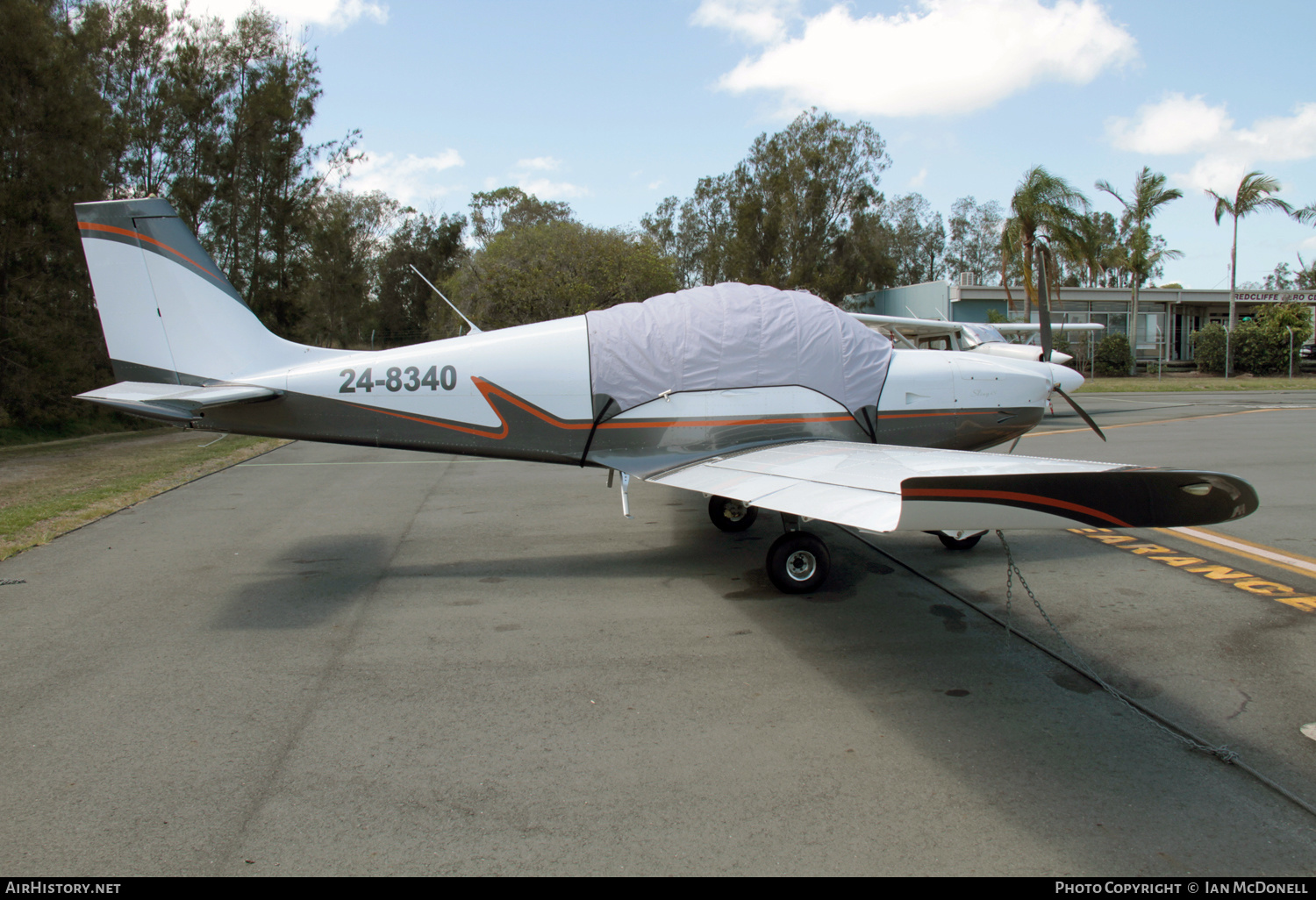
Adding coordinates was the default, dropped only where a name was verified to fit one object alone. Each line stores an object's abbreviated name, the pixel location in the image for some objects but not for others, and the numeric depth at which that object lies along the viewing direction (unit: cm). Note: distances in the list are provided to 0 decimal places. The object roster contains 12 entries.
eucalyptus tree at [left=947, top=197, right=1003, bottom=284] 7469
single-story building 4459
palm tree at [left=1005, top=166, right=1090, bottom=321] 3403
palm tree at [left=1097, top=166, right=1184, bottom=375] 4078
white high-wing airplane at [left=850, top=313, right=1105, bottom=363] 1859
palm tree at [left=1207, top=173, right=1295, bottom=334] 3969
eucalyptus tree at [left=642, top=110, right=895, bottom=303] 4794
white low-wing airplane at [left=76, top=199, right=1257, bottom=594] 655
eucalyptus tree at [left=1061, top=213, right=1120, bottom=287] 3412
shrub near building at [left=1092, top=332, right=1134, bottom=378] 4178
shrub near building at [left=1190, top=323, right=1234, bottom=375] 4116
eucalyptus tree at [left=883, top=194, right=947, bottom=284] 7331
